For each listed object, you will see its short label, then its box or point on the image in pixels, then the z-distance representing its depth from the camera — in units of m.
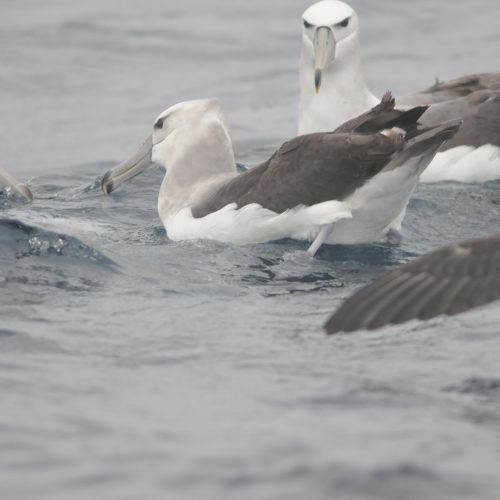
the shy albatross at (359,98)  22.58
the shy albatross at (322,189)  17.65
